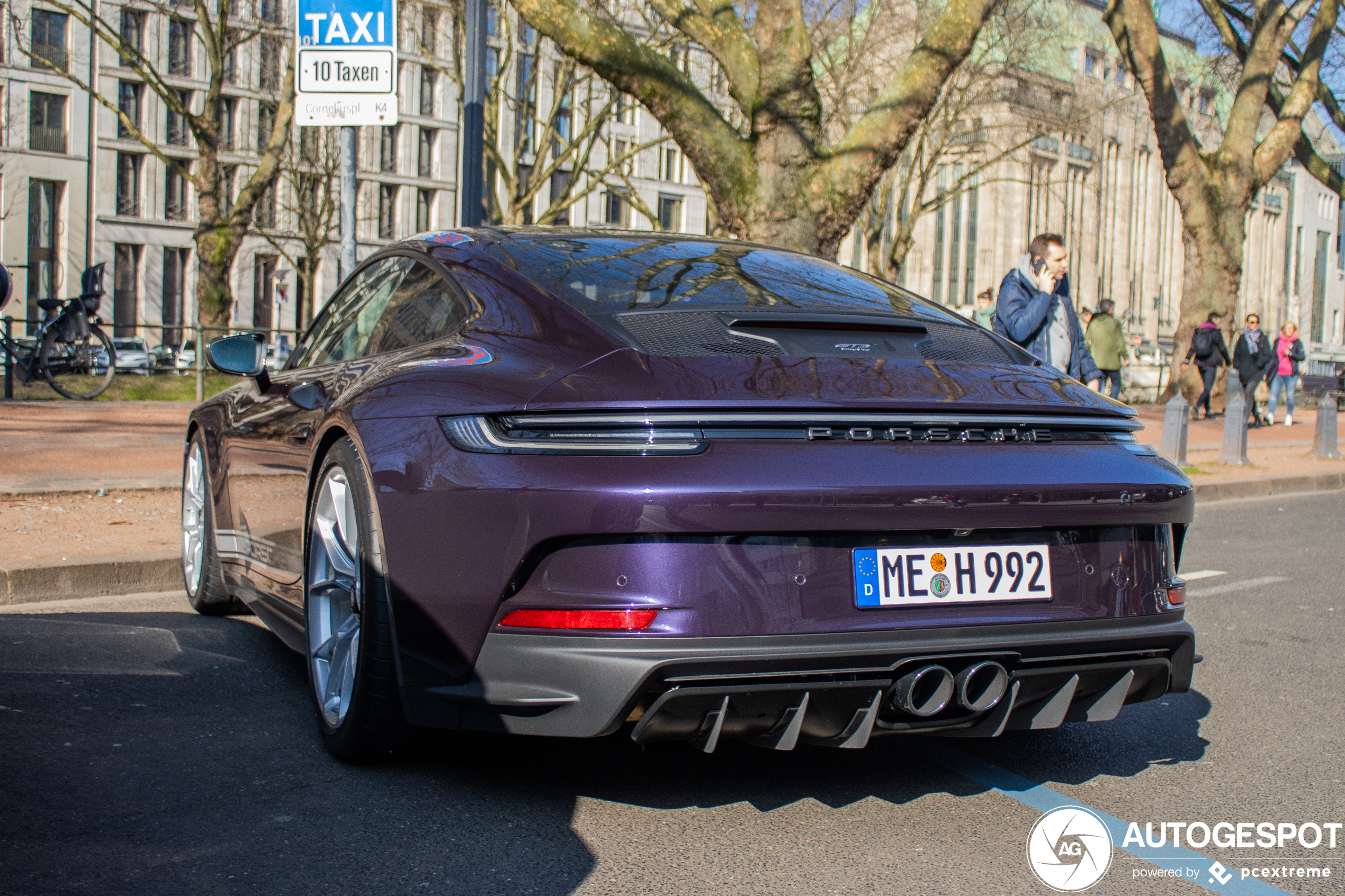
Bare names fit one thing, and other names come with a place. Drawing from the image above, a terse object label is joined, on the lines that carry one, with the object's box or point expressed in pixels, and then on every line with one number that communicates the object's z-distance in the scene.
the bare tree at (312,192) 43.34
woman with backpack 21.91
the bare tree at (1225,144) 22.66
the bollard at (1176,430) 13.50
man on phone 7.86
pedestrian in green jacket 16.23
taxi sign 7.44
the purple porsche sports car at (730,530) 2.72
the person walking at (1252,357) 22.39
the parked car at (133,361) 18.19
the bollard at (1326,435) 16.12
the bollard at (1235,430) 14.34
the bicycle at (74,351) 15.23
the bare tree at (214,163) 22.84
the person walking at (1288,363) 23.44
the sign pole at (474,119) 8.51
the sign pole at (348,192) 7.90
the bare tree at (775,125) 11.18
